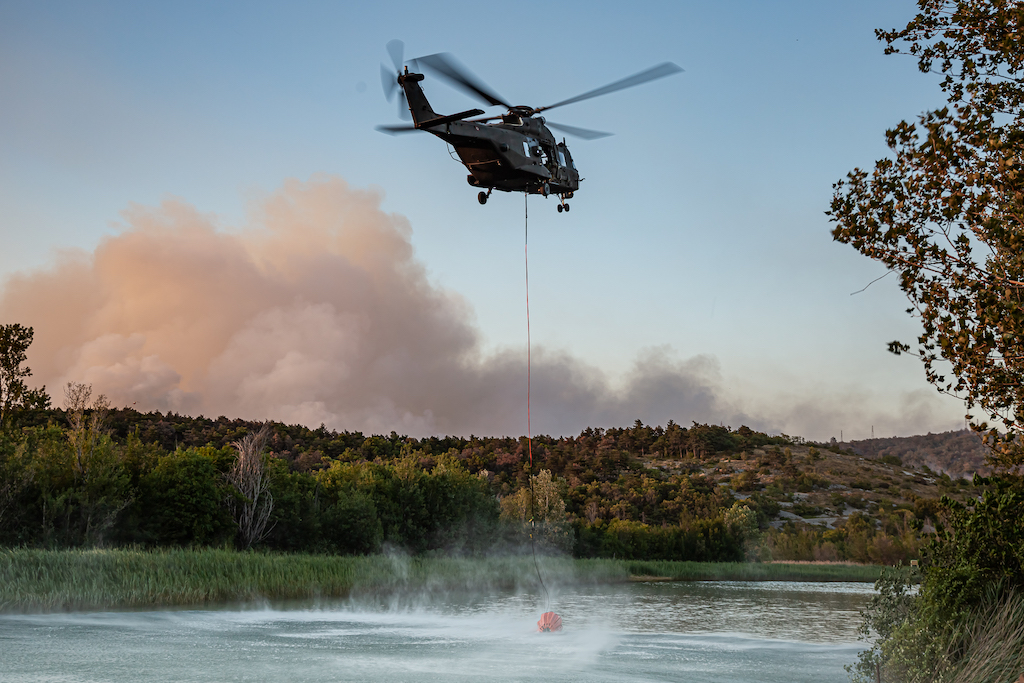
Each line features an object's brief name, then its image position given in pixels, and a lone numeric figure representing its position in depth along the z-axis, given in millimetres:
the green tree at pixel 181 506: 41531
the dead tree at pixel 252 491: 45938
